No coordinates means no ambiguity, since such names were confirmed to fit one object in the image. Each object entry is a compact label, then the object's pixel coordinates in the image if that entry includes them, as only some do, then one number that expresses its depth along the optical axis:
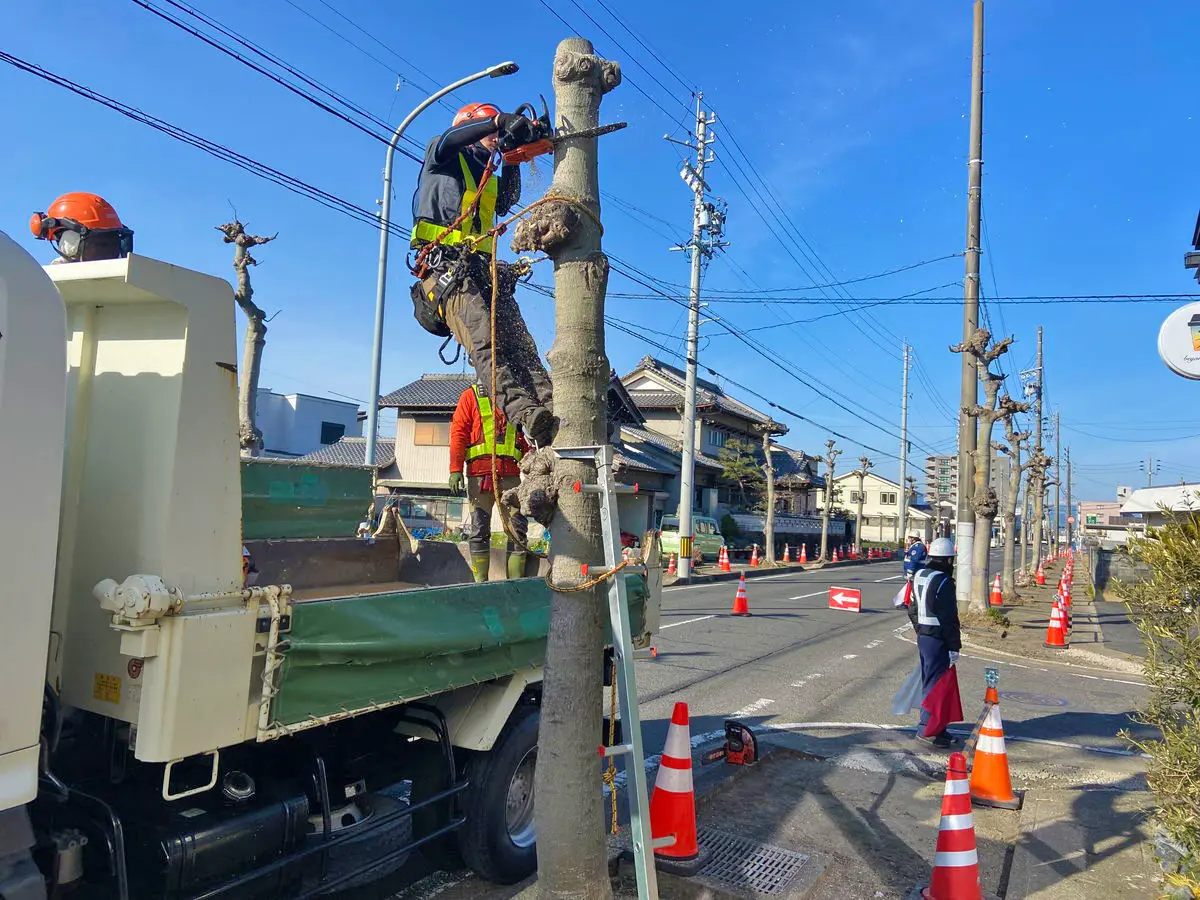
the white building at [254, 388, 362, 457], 41.66
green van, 30.30
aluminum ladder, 2.86
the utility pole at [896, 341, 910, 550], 46.94
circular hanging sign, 8.46
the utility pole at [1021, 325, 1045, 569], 38.21
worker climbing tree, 4.25
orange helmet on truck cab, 3.70
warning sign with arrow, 17.34
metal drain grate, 4.11
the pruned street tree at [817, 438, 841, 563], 40.53
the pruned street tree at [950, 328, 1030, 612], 16.50
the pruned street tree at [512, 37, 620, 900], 2.88
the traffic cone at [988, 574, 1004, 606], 20.53
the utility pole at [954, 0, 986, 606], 16.36
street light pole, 12.82
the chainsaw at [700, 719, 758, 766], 5.97
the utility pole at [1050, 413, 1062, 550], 58.59
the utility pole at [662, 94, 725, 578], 23.12
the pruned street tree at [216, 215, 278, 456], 10.79
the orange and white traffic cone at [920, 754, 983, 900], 3.90
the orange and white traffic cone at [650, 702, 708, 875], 4.24
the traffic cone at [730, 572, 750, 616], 15.85
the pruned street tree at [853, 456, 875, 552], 46.60
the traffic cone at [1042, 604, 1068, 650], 13.59
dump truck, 2.31
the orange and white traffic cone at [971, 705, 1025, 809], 5.58
